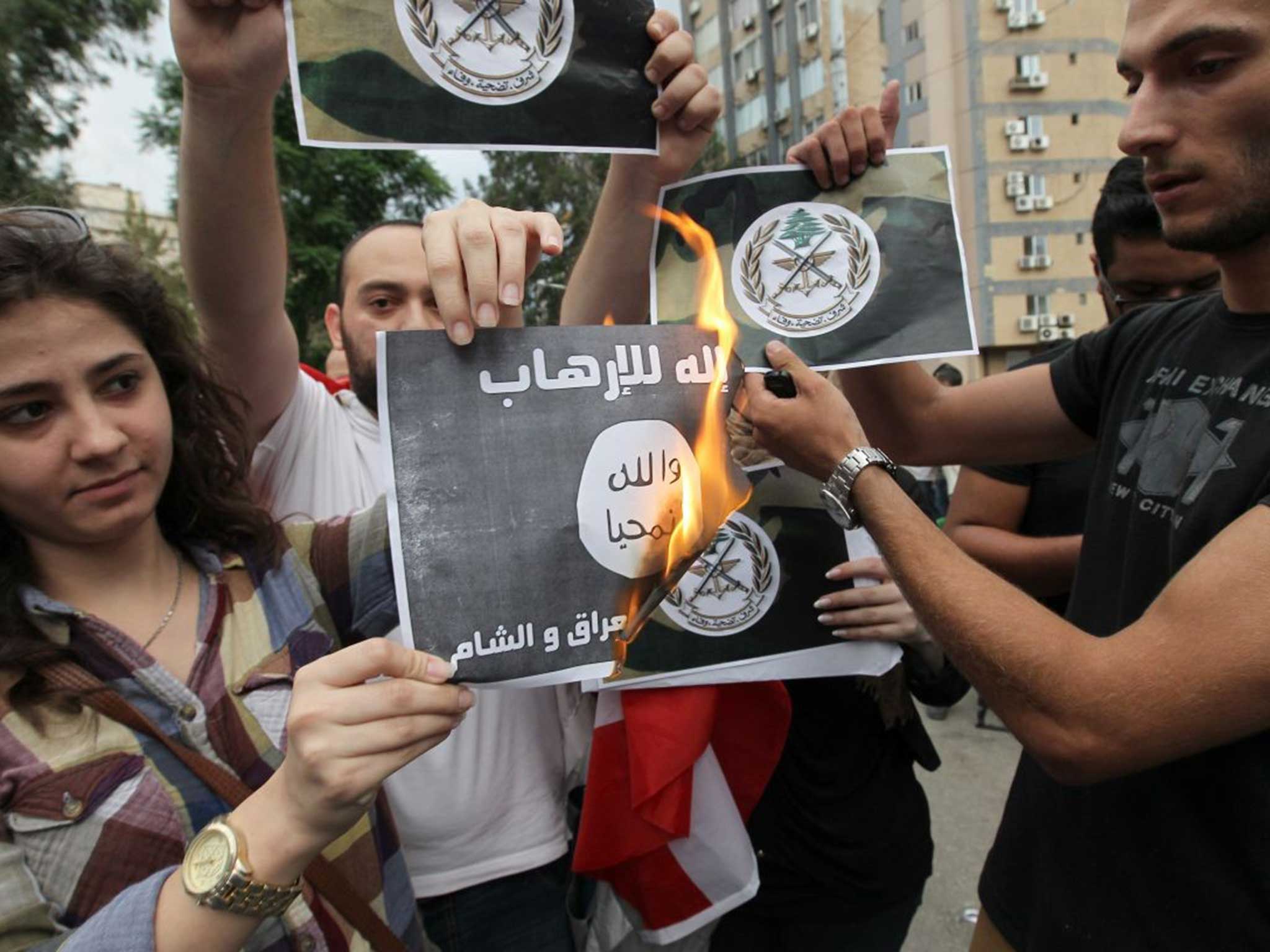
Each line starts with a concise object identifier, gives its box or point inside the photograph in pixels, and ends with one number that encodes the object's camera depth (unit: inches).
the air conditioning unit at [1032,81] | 850.8
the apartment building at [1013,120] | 843.4
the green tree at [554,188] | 737.0
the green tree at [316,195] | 556.7
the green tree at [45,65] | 324.2
